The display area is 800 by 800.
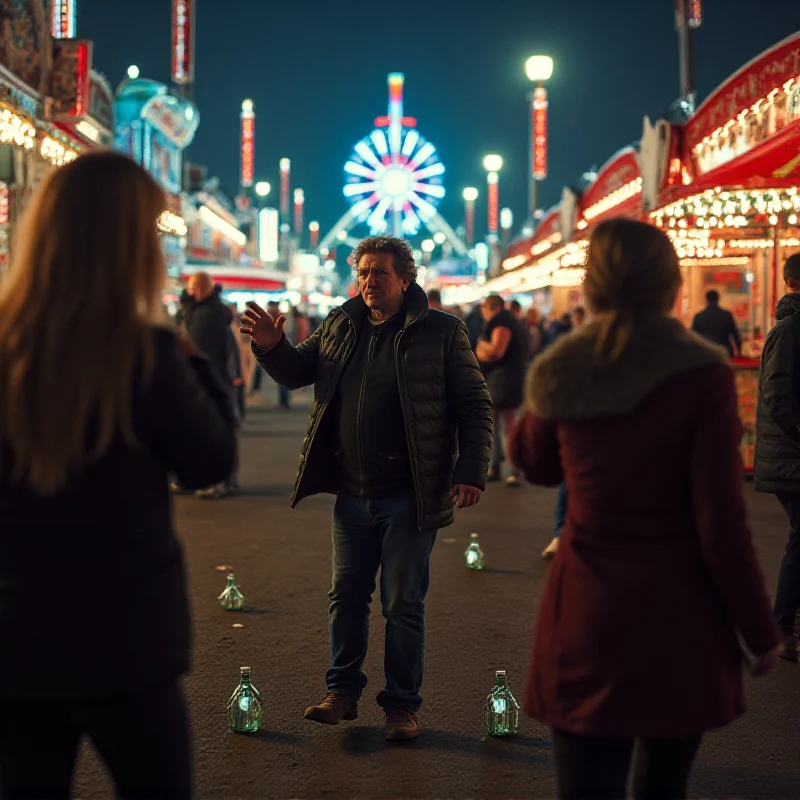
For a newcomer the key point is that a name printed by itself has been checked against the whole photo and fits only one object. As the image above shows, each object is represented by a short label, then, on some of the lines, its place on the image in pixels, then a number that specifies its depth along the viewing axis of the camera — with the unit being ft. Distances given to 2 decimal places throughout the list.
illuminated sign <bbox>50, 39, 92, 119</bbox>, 48.44
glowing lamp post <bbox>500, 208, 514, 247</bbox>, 442.13
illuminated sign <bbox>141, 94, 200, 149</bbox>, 112.88
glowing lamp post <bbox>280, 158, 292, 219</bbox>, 453.99
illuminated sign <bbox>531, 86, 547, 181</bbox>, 149.49
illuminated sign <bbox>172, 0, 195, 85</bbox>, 102.47
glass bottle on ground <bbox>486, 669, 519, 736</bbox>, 14.83
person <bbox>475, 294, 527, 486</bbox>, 37.93
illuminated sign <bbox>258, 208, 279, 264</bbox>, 264.31
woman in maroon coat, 8.20
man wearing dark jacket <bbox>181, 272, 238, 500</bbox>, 34.22
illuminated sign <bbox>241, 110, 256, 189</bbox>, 259.60
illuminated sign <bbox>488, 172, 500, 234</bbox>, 334.87
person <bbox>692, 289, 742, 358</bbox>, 48.01
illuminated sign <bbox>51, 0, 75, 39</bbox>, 52.48
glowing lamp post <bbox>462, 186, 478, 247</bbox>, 437.58
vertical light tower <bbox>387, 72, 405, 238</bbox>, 217.05
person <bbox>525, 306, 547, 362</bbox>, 82.89
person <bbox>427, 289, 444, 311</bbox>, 39.89
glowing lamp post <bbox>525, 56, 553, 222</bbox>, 91.91
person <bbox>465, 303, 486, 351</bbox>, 51.30
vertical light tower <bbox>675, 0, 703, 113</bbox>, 53.36
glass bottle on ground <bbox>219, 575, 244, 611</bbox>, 21.53
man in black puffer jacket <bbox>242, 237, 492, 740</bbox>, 14.69
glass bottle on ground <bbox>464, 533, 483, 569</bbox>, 25.25
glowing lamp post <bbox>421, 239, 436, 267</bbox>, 498.28
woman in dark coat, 7.20
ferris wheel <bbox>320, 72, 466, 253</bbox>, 215.51
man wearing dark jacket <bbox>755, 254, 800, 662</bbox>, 17.76
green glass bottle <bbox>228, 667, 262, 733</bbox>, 14.96
